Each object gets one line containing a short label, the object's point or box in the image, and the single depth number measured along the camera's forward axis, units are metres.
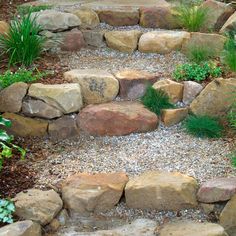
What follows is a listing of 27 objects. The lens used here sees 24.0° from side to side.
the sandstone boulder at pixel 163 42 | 5.01
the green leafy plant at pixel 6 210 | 3.29
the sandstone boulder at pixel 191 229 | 3.25
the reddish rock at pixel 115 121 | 4.25
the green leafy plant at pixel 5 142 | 3.49
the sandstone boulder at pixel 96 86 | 4.44
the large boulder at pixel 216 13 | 5.26
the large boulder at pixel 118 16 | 5.43
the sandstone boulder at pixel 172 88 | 4.40
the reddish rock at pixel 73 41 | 5.03
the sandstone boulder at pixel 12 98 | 4.27
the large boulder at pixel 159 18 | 5.40
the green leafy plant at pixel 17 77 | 4.32
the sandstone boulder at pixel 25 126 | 4.27
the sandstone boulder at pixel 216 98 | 4.29
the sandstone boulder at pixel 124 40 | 5.10
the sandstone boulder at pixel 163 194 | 3.52
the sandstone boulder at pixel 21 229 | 3.15
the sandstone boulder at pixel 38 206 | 3.37
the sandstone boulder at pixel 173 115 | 4.30
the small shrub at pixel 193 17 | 5.09
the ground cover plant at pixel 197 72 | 4.48
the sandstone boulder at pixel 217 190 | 3.43
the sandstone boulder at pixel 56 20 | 5.00
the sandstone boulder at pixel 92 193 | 3.55
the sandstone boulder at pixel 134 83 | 4.49
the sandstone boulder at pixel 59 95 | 4.24
